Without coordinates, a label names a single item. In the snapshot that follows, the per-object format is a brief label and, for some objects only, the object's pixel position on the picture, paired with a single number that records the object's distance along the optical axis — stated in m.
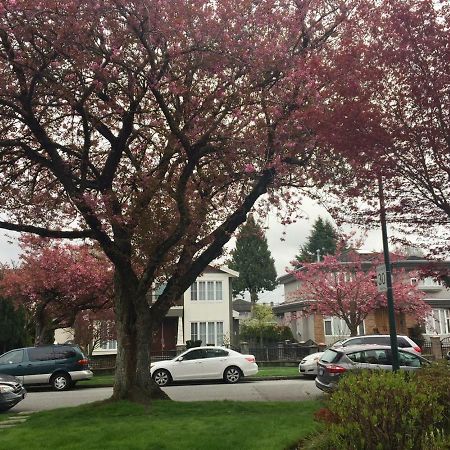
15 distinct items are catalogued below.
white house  35.88
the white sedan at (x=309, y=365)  20.75
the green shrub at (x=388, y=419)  4.77
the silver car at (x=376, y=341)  19.83
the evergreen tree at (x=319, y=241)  69.75
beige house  35.84
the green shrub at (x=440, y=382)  5.69
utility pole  11.99
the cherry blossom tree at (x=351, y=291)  28.52
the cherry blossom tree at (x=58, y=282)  22.38
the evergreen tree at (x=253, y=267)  67.50
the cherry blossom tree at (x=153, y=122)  9.58
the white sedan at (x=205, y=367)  19.88
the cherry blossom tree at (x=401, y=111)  7.81
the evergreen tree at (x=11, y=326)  26.23
